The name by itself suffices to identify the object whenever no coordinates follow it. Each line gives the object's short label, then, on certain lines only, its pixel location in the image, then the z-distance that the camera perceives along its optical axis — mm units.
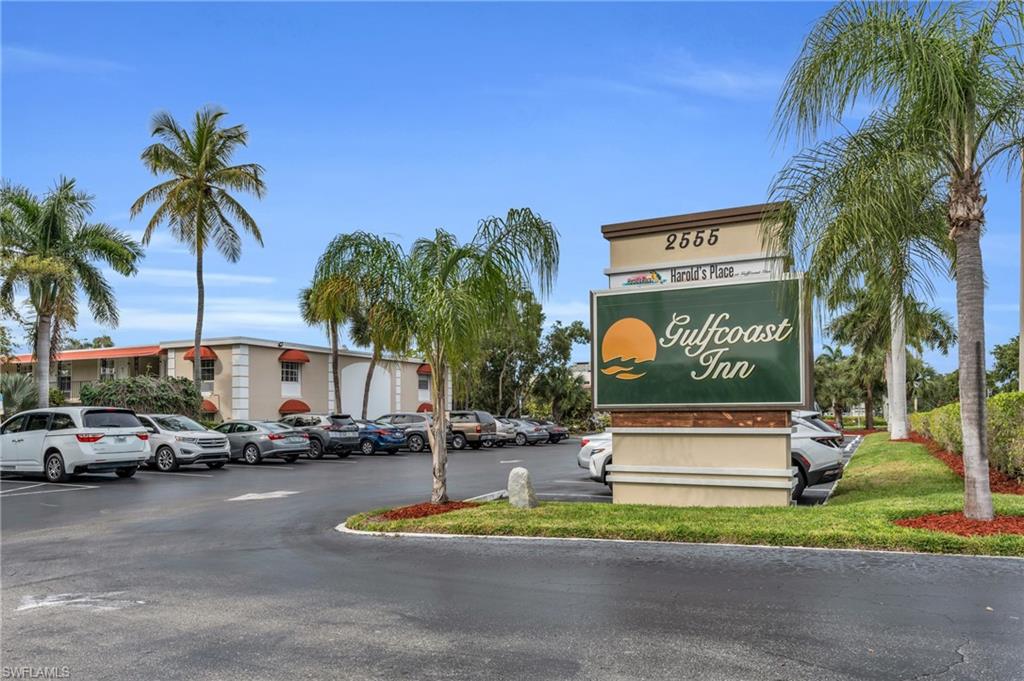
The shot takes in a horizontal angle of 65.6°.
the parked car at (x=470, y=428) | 34781
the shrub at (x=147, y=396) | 32625
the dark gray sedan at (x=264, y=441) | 24953
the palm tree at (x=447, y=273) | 11703
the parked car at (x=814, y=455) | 13680
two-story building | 38688
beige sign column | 11719
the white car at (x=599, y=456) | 16197
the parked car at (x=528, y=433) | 38838
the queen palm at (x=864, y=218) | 9398
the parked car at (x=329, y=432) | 27828
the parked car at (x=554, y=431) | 41172
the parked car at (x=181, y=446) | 21875
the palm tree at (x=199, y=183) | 31531
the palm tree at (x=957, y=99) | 9273
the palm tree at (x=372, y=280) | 11984
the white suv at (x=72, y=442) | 17906
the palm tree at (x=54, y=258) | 25641
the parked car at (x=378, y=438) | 30078
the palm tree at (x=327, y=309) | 12000
